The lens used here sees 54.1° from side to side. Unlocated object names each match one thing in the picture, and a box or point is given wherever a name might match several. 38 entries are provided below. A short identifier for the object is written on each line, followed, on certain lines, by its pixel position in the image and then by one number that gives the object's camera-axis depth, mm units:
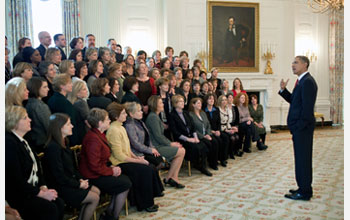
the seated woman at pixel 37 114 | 3820
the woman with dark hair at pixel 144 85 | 6348
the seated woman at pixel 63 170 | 3426
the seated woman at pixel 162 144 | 5520
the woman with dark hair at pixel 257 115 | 8557
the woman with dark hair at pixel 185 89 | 6962
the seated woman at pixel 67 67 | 5004
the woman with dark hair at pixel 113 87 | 5318
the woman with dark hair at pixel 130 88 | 5605
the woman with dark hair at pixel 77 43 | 6711
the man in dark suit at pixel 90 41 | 7304
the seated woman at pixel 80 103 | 4504
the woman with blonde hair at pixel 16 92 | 3631
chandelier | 7023
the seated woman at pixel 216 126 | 6965
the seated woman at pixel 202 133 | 6578
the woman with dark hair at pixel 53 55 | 5445
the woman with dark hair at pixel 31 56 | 5625
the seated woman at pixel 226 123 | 7512
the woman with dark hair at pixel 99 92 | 4910
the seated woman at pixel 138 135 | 4926
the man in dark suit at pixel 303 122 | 4465
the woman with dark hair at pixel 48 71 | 4906
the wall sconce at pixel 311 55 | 12414
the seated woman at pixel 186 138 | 6105
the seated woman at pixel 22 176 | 2904
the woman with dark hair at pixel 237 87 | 9003
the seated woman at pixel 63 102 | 4242
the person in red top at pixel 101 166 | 3906
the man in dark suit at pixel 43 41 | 6312
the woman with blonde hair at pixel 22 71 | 4488
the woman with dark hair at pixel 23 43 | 5961
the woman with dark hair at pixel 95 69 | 5652
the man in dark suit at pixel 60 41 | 6527
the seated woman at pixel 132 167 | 4363
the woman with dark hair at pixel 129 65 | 6816
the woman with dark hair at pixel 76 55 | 6209
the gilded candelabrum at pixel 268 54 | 11711
